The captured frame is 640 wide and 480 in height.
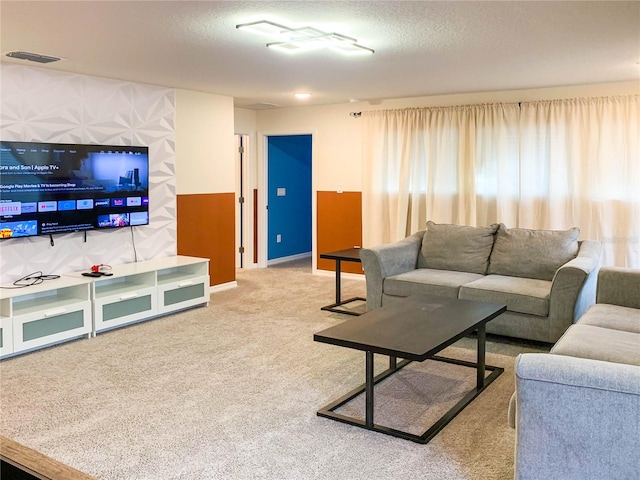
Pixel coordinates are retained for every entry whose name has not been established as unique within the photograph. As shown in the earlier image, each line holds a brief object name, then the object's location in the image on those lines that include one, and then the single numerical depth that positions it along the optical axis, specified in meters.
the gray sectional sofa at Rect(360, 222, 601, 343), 4.46
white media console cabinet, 4.39
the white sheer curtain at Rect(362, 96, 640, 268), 5.81
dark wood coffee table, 3.08
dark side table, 5.75
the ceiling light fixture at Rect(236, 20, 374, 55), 3.59
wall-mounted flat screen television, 4.66
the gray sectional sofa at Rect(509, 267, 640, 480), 2.14
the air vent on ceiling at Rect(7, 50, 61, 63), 4.36
